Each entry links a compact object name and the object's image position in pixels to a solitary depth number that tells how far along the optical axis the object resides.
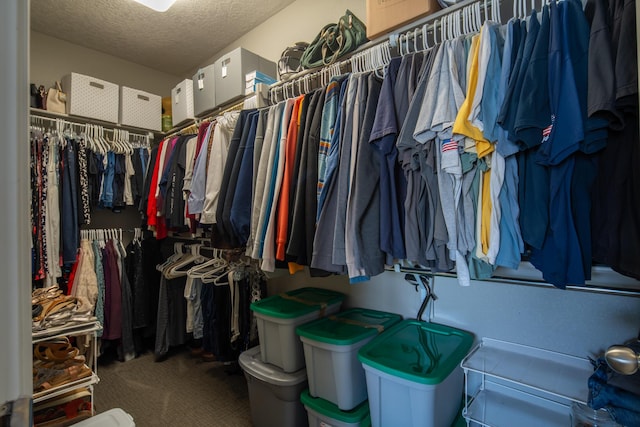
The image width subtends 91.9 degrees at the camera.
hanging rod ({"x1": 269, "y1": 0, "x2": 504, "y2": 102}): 1.12
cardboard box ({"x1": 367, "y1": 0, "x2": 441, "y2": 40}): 1.24
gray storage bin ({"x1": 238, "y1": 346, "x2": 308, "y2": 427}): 1.53
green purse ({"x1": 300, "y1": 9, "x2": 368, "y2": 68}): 1.58
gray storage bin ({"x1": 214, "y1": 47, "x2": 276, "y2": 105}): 2.16
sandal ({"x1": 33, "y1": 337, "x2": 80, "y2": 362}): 1.53
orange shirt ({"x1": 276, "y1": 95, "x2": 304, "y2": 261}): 1.31
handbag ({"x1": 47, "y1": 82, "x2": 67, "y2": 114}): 2.51
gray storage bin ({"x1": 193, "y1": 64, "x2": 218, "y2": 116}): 2.41
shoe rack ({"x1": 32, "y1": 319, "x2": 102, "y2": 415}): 1.45
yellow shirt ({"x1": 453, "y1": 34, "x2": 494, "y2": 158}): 0.88
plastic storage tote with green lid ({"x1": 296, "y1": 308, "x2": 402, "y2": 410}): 1.36
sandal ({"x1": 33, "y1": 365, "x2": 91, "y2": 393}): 1.44
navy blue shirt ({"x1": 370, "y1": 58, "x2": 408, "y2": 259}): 1.06
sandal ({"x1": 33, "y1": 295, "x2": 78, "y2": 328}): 1.56
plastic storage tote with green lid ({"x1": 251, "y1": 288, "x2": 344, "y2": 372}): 1.58
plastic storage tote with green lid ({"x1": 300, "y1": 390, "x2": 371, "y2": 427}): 1.32
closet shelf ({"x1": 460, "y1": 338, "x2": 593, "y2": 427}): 1.10
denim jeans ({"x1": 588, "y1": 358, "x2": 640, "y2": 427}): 0.78
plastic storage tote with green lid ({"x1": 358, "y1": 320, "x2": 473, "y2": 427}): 1.12
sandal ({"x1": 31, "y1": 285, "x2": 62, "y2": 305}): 1.75
